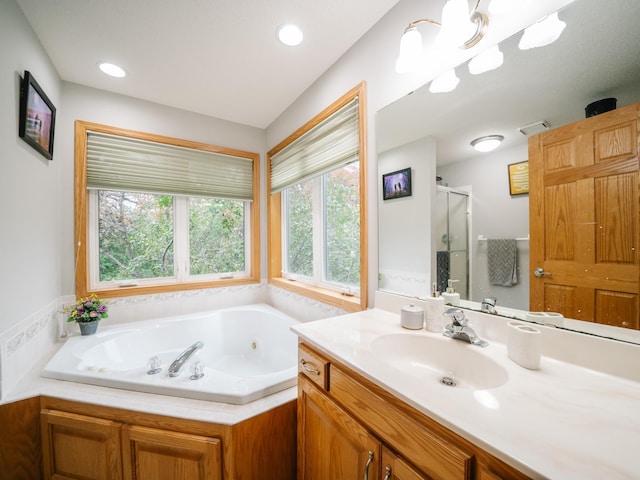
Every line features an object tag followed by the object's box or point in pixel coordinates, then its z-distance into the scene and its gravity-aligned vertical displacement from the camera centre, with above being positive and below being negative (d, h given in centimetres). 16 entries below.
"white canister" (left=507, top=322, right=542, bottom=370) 76 -32
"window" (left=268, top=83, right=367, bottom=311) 162 +30
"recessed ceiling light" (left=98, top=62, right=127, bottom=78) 175 +120
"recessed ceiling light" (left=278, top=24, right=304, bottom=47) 145 +120
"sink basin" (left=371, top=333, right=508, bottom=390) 85 -44
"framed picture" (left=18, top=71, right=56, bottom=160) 136 +73
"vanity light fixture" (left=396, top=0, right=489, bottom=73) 98 +84
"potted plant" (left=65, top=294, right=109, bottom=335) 183 -51
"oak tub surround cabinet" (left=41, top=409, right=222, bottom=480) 108 -93
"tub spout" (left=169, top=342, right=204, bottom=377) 151 -72
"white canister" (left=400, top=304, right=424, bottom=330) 113 -34
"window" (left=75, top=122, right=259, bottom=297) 205 +27
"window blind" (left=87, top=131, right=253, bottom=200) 205 +66
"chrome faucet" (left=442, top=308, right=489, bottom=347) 95 -34
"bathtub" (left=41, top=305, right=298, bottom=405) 124 -72
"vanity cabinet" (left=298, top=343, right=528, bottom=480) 55 -53
